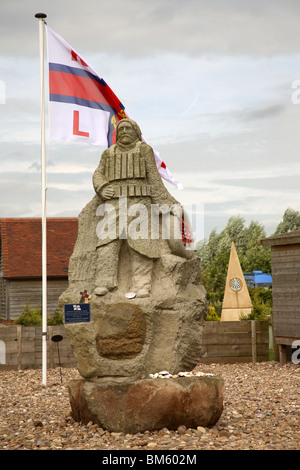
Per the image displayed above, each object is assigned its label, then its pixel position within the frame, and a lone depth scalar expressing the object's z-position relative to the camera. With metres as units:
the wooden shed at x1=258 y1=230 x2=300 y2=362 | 14.70
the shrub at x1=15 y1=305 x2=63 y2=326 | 18.66
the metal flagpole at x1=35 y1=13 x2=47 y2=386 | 11.56
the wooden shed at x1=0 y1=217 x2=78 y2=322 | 23.88
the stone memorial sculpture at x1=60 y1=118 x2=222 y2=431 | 7.87
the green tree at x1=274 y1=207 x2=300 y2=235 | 47.69
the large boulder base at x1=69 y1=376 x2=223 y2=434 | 7.52
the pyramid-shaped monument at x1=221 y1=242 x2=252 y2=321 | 20.41
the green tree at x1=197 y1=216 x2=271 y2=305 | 35.12
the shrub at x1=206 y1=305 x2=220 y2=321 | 18.76
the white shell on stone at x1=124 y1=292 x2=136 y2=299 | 8.06
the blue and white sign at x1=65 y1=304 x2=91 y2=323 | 8.10
